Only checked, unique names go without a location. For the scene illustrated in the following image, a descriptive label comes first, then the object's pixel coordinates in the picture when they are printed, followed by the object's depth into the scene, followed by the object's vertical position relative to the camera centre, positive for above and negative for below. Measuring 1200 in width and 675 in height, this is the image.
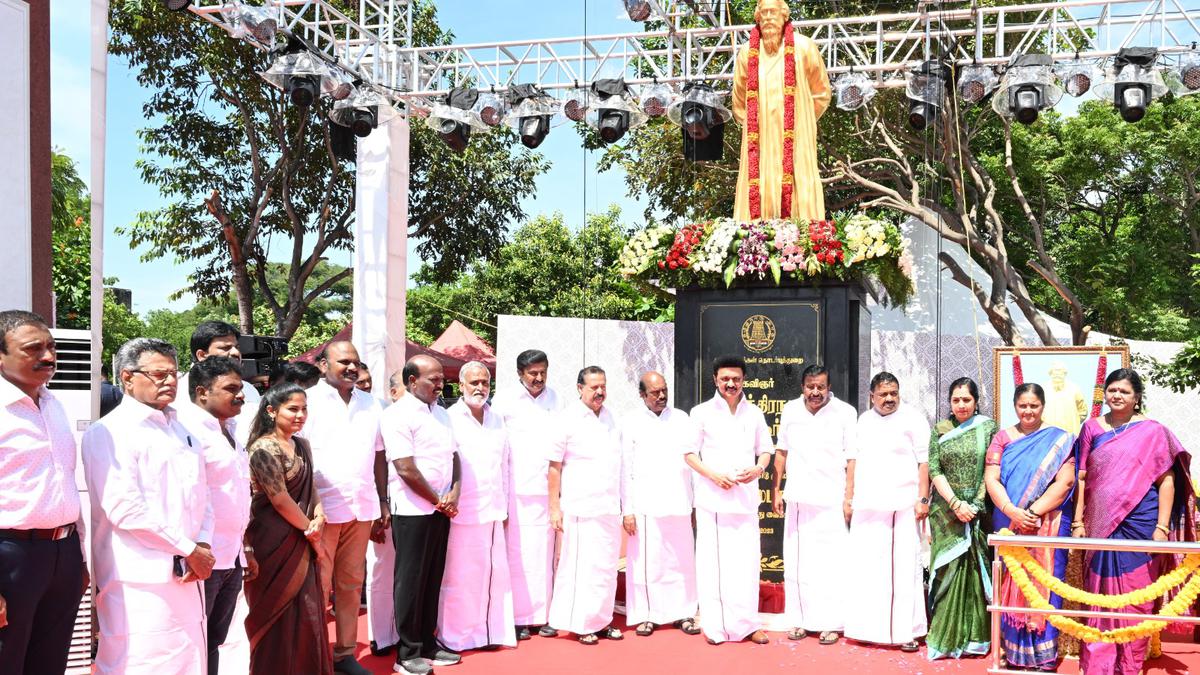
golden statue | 8.03 +1.68
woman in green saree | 5.58 -1.04
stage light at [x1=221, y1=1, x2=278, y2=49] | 9.45 +2.87
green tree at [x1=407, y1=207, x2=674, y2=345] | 22.20 +1.44
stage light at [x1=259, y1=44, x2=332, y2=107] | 9.44 +2.38
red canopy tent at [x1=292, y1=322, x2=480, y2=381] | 17.50 -0.23
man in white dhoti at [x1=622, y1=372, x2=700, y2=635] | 6.05 -0.99
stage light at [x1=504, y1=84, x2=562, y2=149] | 10.61 +2.29
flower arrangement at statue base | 6.92 +0.58
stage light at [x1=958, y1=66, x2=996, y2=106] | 10.01 +2.44
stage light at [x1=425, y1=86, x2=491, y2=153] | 10.77 +2.28
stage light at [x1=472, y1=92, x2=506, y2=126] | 10.84 +2.37
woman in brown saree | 4.33 -0.85
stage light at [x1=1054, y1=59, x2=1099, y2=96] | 9.71 +2.43
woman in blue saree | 5.16 -0.73
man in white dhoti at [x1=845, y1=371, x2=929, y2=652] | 5.77 -1.00
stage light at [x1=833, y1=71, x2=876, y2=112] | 10.56 +2.49
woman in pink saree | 5.06 -0.74
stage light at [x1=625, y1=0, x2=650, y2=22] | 9.70 +3.04
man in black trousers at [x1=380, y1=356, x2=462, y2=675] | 5.31 -0.81
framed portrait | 8.81 -0.30
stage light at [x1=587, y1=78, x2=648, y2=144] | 10.47 +2.29
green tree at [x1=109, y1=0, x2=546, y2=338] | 14.85 +2.56
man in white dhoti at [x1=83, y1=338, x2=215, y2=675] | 3.56 -0.63
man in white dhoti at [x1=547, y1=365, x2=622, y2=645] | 6.00 -0.96
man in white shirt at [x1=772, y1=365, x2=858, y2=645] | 5.97 -0.95
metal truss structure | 9.69 +2.95
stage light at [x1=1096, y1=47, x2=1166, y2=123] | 9.14 +2.23
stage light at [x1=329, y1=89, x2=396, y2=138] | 10.15 +2.20
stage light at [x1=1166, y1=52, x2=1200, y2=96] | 9.51 +2.36
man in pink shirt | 3.35 -0.54
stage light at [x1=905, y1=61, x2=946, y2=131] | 9.76 +2.35
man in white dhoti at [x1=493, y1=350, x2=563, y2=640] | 6.10 -0.97
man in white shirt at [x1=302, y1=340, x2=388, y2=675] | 5.00 -0.64
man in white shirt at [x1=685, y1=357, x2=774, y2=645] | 5.91 -0.92
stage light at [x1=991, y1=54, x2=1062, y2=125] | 9.45 +2.26
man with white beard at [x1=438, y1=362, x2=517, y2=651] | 5.64 -1.05
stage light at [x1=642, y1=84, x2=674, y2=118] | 10.76 +2.45
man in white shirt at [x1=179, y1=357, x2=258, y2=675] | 3.91 -0.50
